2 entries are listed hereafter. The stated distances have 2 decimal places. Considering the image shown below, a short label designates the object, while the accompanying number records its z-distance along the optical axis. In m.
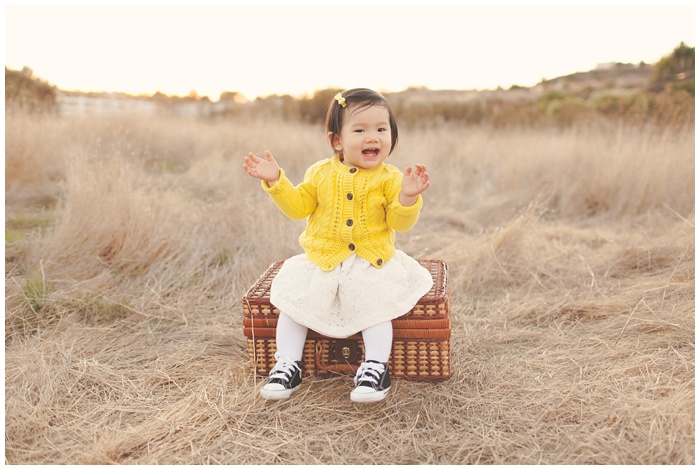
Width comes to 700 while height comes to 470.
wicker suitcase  2.16
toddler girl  2.11
